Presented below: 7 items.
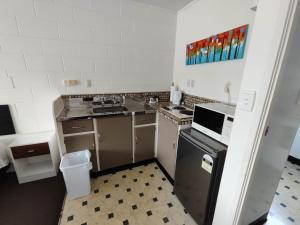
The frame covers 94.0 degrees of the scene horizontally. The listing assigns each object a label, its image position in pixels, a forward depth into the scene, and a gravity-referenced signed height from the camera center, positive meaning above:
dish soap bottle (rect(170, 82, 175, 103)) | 2.42 -0.28
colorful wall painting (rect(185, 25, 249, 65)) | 1.41 +0.33
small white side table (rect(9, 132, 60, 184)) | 1.74 -1.04
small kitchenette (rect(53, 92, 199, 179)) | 1.69 -0.69
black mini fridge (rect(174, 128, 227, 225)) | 1.14 -0.84
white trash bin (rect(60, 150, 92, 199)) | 1.56 -1.13
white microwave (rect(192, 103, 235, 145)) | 1.16 -0.39
